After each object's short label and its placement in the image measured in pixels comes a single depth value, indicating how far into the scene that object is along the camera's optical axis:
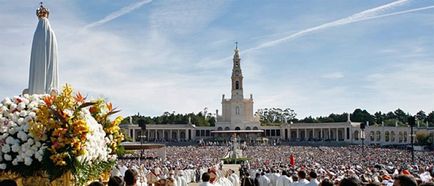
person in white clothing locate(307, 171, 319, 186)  11.47
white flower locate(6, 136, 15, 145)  6.01
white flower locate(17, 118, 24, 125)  6.13
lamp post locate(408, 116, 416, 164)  26.34
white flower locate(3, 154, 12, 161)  5.95
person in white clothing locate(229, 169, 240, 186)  22.17
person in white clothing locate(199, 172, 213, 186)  9.36
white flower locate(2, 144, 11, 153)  5.97
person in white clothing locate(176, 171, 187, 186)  23.02
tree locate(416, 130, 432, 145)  78.79
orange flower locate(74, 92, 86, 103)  6.43
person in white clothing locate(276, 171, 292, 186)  18.22
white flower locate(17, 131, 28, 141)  6.00
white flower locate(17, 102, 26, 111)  6.34
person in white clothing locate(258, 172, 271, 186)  19.27
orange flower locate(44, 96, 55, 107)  6.14
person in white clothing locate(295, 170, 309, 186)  12.25
